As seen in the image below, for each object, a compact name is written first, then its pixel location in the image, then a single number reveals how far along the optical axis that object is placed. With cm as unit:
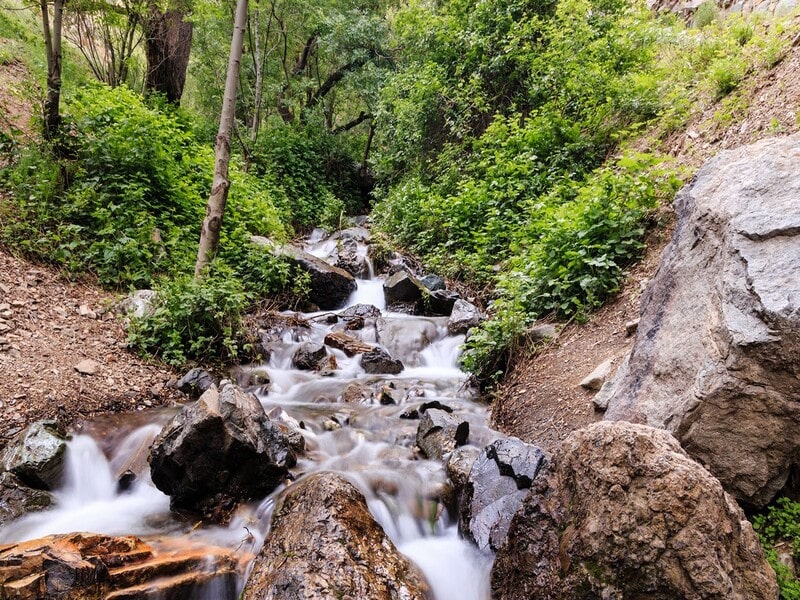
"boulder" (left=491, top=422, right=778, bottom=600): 210
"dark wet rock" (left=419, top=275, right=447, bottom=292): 901
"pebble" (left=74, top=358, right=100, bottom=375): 495
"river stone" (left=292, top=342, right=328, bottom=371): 695
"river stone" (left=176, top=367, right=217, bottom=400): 546
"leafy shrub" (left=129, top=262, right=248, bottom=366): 579
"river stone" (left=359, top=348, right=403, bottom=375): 703
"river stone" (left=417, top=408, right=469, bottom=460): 449
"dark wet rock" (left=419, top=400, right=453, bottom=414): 527
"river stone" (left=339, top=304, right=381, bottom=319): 873
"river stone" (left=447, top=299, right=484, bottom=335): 753
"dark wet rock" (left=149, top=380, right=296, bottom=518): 362
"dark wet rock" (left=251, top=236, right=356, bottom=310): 902
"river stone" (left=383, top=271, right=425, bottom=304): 901
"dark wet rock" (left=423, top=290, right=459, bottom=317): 843
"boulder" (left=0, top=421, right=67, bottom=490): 364
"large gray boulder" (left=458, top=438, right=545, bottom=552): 337
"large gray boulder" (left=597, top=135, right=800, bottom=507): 268
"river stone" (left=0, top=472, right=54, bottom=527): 340
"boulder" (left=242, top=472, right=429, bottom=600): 255
